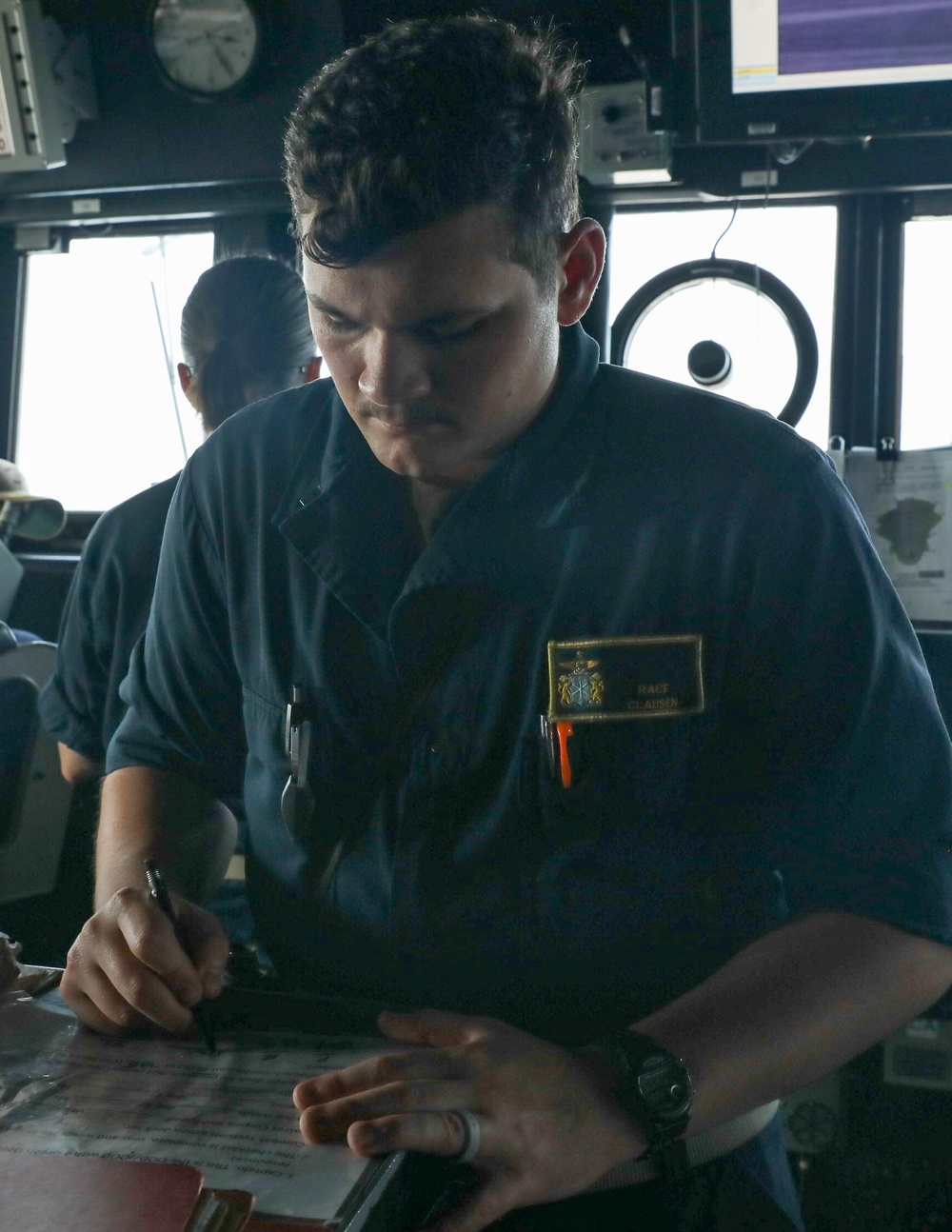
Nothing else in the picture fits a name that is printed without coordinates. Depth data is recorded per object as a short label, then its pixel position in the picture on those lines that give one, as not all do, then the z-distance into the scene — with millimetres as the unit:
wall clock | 2768
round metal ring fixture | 2430
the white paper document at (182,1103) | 605
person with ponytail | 1734
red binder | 537
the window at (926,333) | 2572
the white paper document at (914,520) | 2197
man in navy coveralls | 823
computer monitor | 2088
